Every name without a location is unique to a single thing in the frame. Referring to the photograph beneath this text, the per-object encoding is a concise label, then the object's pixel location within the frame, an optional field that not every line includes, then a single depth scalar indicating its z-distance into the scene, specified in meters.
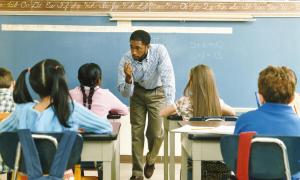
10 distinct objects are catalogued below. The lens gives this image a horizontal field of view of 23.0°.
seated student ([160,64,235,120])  5.35
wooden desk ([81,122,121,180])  3.80
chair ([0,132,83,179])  3.33
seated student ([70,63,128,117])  5.54
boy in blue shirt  3.57
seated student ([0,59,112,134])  3.50
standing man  6.85
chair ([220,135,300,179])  3.33
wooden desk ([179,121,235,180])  3.98
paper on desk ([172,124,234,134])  3.93
